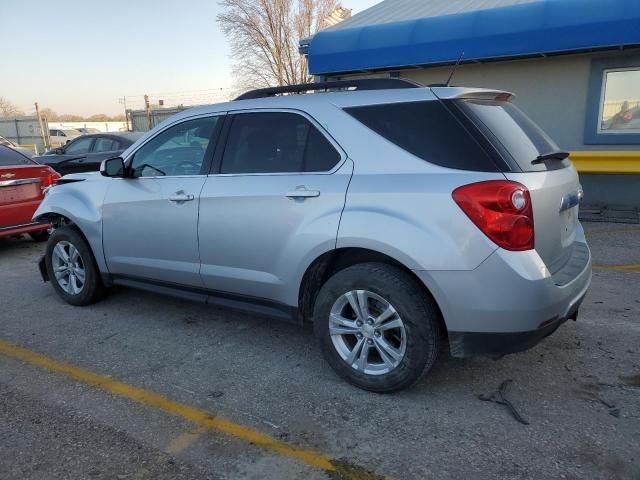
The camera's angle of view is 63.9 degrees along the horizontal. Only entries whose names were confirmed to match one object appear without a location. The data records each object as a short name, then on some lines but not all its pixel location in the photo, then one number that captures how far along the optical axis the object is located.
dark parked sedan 11.38
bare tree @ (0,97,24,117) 60.15
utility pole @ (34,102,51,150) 28.47
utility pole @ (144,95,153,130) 22.47
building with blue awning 8.14
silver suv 2.75
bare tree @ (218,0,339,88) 33.50
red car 6.81
